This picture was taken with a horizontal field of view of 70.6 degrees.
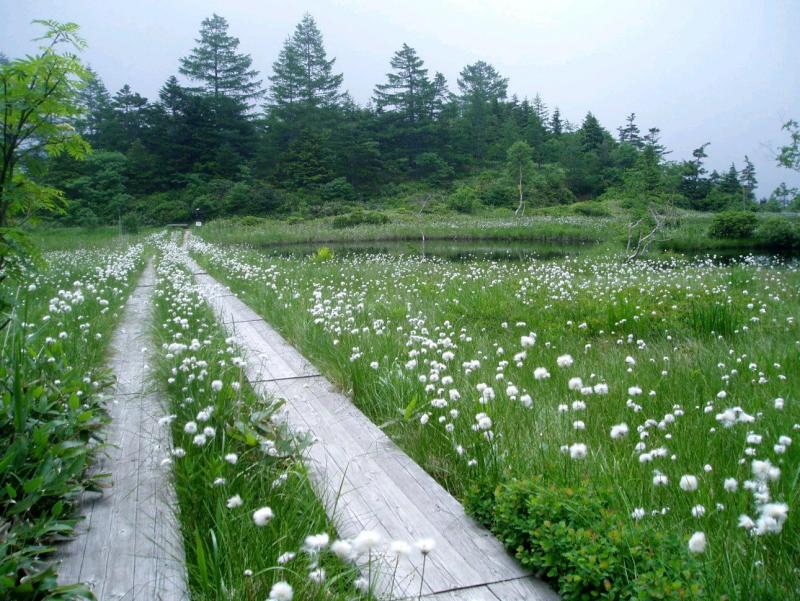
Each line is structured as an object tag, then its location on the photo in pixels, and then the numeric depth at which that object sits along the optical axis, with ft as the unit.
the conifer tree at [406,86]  190.39
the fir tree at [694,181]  136.98
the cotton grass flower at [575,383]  9.21
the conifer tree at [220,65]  170.50
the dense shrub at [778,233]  66.03
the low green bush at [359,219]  111.11
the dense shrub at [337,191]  153.48
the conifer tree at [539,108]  220.02
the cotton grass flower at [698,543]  5.22
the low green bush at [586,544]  5.54
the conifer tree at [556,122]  224.53
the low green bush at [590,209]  128.46
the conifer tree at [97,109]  151.50
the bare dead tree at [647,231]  51.30
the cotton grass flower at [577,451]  7.18
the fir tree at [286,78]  180.86
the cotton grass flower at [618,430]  7.77
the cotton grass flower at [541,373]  9.93
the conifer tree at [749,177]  137.69
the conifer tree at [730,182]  141.40
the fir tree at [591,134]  190.39
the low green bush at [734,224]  70.54
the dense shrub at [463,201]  140.97
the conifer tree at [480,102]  197.98
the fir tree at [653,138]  156.46
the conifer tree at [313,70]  183.01
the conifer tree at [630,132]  216.56
